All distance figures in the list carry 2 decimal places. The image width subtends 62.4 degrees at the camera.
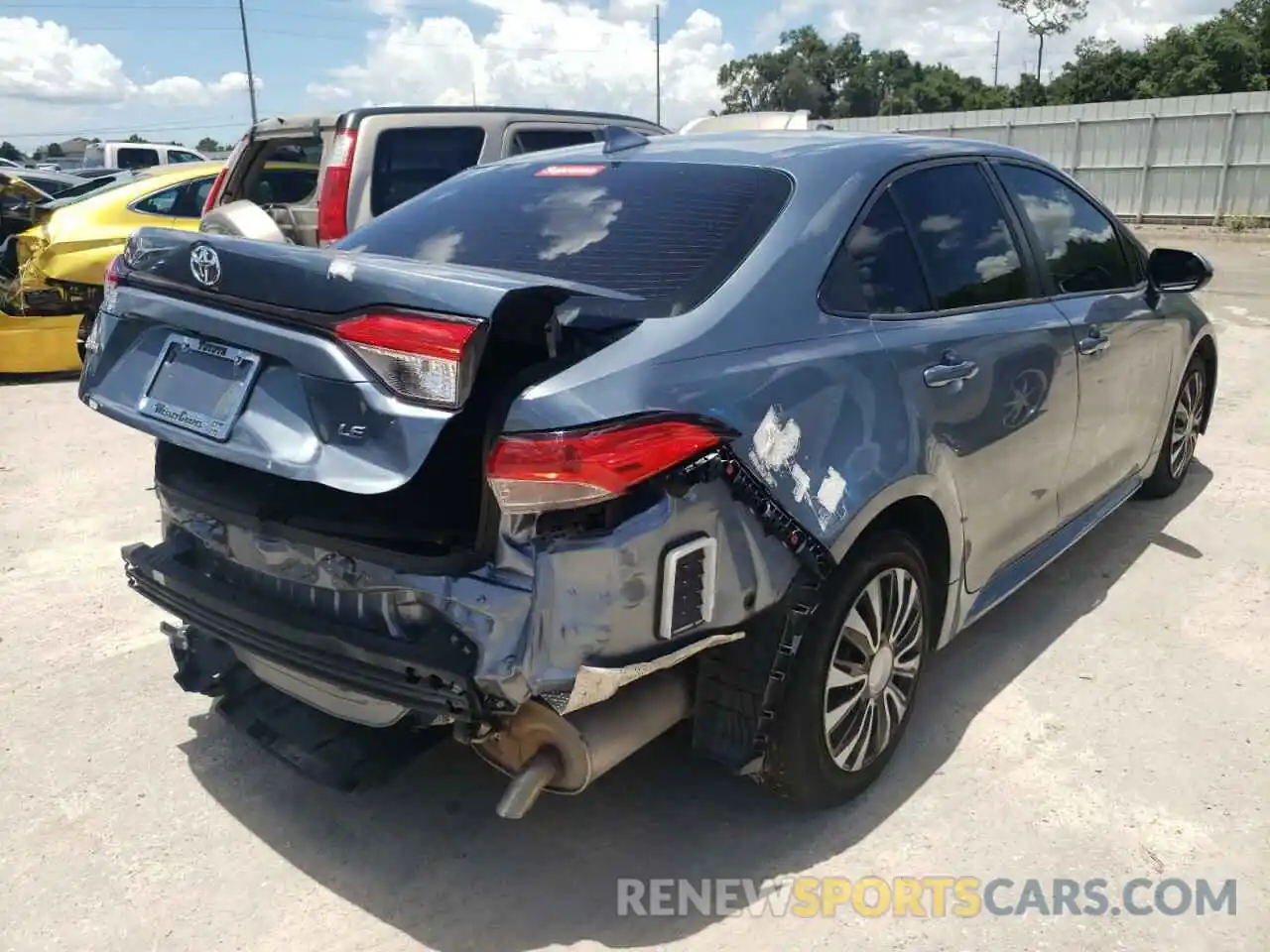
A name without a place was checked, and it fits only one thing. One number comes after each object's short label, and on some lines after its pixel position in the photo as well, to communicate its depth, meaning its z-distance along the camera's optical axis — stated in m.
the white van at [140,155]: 22.77
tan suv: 6.18
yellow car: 8.15
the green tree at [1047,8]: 52.41
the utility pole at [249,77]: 41.38
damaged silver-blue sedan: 2.14
